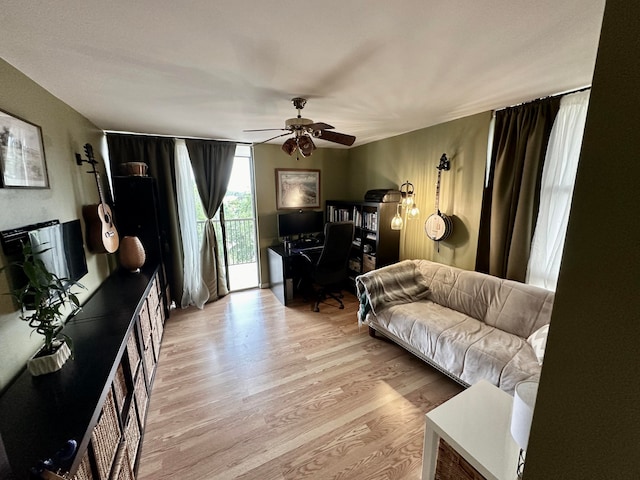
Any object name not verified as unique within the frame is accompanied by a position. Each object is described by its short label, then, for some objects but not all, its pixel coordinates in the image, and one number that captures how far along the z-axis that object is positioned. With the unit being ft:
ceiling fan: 6.50
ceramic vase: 8.53
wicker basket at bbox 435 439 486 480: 3.67
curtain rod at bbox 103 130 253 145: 9.76
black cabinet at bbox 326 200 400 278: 10.95
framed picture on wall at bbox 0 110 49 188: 4.19
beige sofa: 5.92
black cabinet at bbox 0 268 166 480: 2.99
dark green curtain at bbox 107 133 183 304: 10.02
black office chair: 10.00
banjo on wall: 9.14
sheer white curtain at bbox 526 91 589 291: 6.28
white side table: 3.45
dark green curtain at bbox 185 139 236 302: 11.16
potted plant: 3.85
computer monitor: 12.83
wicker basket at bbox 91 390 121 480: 3.45
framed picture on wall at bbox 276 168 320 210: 13.20
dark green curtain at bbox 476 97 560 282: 6.89
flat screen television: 4.09
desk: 11.64
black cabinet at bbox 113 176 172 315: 9.14
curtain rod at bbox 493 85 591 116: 6.11
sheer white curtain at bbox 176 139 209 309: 10.93
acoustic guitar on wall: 7.11
